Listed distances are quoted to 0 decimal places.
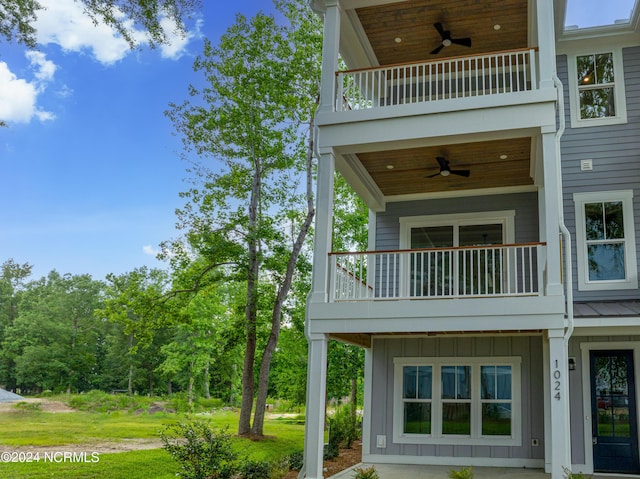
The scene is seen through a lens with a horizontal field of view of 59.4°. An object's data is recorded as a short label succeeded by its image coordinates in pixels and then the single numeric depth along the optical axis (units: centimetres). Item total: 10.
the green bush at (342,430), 1341
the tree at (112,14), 747
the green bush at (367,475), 752
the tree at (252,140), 1630
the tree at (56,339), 2609
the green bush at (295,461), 1093
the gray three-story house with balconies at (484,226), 804
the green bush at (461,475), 704
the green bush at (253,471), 963
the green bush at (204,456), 890
